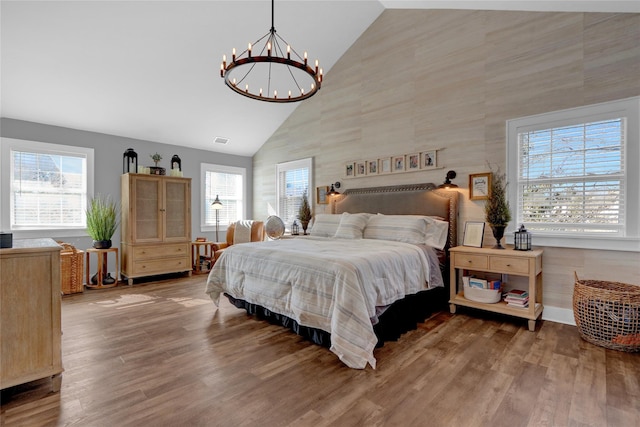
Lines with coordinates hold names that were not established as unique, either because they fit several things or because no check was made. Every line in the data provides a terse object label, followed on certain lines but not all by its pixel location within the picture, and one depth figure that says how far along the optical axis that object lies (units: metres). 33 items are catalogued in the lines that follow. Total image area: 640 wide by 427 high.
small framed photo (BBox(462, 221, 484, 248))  3.45
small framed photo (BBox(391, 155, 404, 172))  4.37
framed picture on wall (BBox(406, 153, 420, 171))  4.20
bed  2.29
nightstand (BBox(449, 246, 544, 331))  2.87
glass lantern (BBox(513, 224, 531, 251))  3.13
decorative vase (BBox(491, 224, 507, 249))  3.24
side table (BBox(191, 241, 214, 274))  5.65
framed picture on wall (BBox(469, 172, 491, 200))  3.57
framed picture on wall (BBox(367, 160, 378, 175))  4.66
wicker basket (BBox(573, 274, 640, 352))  2.41
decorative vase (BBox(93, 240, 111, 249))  4.58
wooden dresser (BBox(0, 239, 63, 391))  1.76
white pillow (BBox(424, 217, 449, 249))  3.58
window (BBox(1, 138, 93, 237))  4.24
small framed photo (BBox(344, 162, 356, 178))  4.93
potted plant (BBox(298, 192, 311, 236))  5.46
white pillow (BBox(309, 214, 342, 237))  4.33
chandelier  4.51
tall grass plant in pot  4.56
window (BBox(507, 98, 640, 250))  2.80
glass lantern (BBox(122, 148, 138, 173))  5.14
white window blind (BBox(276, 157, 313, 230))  5.72
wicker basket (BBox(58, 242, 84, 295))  4.11
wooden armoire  4.80
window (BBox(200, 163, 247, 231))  6.33
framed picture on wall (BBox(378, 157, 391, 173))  4.51
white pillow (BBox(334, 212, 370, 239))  3.97
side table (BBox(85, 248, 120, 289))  4.53
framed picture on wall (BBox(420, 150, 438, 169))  4.02
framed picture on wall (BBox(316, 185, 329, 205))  5.33
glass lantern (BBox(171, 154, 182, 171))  5.58
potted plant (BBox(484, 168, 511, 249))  3.23
